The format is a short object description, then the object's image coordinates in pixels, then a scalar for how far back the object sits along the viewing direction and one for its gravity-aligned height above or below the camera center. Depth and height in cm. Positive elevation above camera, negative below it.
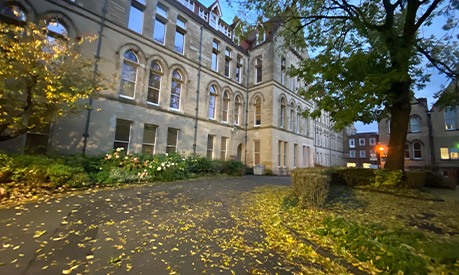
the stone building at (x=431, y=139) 1978 +298
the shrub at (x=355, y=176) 773 -70
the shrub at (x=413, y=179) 735 -66
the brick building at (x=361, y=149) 4350 +304
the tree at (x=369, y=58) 669 +440
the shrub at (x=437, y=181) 897 -88
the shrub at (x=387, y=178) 716 -65
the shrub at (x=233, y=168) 1361 -96
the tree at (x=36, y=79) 530 +224
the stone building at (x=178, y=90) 965 +551
